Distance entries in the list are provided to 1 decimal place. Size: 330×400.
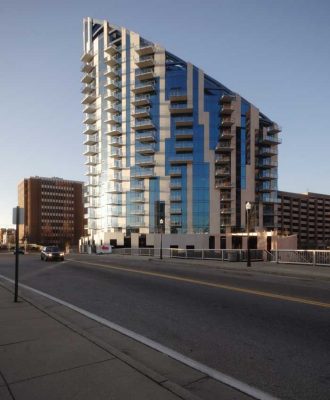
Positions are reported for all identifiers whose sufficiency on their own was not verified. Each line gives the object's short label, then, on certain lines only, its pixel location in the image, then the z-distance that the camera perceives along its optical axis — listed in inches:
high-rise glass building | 3152.1
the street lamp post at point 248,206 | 945.0
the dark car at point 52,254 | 1262.3
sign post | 384.8
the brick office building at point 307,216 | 6402.6
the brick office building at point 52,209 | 6953.7
